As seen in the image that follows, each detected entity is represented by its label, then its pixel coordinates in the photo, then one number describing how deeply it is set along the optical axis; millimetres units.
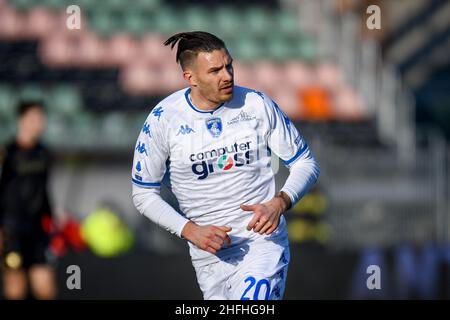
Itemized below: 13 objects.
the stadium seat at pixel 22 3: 18709
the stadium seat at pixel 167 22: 18406
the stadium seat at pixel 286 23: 18734
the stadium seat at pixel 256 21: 18672
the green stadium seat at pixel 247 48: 18000
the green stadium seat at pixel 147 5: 18969
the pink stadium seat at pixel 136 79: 16766
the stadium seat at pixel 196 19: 18245
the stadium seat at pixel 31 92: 15745
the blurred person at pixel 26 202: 9289
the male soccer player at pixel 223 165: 5617
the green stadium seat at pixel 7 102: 15602
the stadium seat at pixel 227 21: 18312
